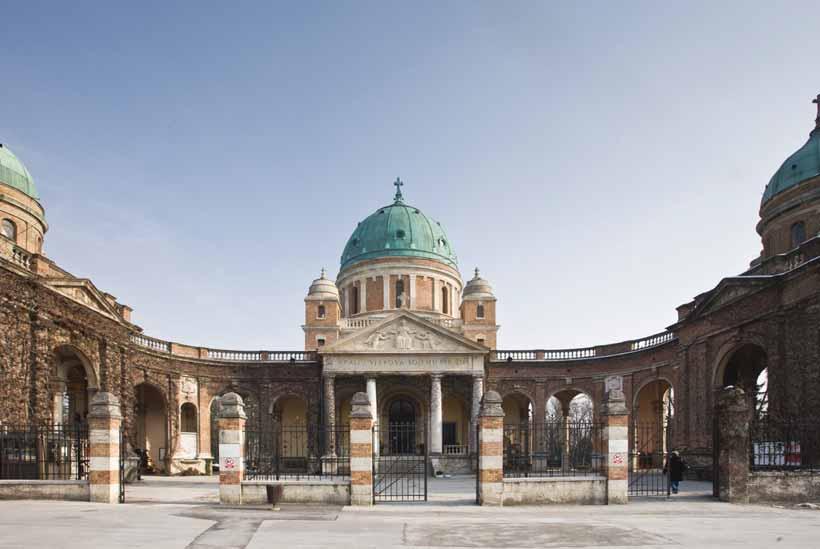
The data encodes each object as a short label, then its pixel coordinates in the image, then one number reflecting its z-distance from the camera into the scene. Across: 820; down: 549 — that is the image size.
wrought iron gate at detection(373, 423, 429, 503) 21.02
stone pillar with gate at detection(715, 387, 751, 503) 18.84
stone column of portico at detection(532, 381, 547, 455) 45.85
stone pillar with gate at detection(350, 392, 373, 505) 18.02
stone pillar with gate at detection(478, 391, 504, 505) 18.27
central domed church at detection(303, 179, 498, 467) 42.09
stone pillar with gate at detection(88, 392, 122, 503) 18.06
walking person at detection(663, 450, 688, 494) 21.12
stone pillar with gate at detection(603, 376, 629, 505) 18.48
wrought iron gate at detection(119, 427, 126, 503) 18.67
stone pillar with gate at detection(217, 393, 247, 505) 18.16
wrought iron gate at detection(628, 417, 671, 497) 31.81
